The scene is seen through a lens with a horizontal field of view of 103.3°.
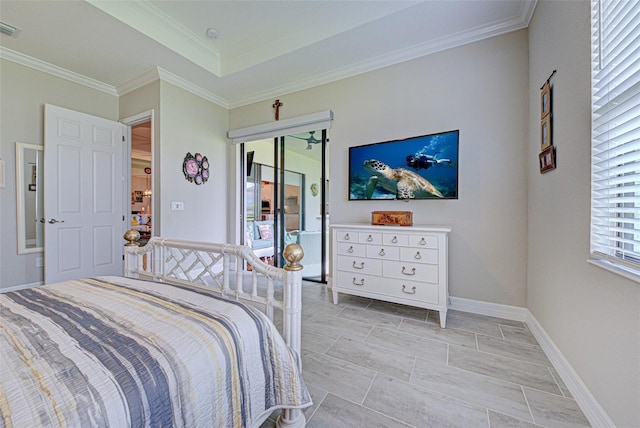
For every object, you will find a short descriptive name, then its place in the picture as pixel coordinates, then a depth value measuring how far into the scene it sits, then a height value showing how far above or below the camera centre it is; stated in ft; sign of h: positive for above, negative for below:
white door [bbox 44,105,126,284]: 9.64 +0.63
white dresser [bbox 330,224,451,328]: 6.97 -1.58
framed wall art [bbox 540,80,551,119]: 5.76 +2.63
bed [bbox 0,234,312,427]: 1.92 -1.36
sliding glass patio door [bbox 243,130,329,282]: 11.76 +0.74
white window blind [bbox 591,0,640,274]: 3.37 +1.17
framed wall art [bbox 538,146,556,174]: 5.55 +1.21
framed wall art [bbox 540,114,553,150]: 5.74 +1.85
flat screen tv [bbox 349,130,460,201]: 8.11 +1.50
